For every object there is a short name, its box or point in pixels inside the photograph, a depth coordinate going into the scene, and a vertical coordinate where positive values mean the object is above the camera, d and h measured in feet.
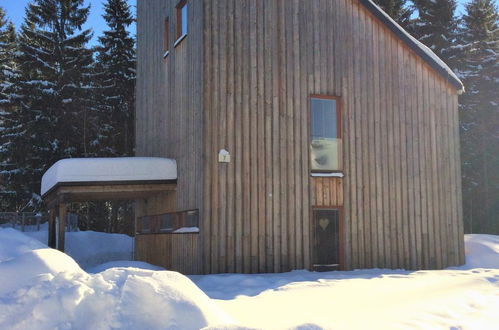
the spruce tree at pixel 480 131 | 95.25 +9.17
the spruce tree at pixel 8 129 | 88.84 +9.21
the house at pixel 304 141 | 36.45 +3.08
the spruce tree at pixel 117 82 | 98.02 +18.92
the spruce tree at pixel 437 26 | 99.19 +29.90
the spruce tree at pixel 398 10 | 103.14 +34.42
